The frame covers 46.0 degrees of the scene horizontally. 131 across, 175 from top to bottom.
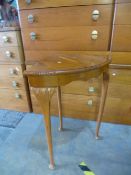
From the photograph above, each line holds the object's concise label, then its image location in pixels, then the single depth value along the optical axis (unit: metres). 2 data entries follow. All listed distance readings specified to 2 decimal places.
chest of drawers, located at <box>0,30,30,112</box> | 1.35
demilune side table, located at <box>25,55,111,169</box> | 0.79
